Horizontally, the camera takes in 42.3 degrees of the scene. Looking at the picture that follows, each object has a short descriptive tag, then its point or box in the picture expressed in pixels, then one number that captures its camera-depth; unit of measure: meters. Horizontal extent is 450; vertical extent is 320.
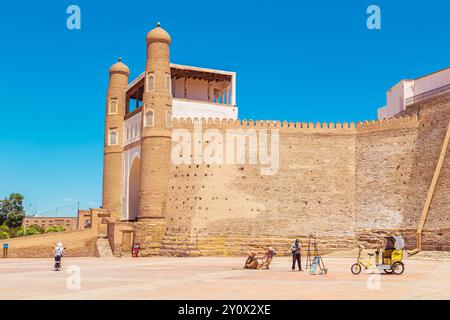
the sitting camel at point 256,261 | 21.27
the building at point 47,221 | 92.70
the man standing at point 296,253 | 20.31
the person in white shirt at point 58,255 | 21.59
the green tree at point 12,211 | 67.59
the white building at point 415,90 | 35.69
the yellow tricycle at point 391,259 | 17.91
